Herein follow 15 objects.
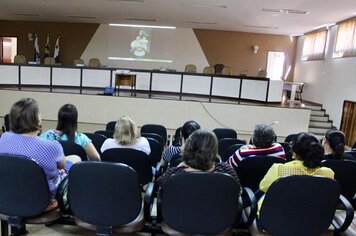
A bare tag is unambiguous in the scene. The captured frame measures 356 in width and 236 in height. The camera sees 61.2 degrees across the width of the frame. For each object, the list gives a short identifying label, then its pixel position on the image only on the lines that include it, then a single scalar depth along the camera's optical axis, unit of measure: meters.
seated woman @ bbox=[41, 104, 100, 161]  2.59
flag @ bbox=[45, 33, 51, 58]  12.72
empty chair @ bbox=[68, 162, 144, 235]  1.71
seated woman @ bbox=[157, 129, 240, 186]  1.86
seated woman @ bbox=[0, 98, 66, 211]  1.89
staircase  8.04
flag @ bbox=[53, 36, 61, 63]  12.35
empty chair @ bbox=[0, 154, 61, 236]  1.75
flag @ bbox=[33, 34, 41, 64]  12.32
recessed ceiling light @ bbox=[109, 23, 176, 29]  12.52
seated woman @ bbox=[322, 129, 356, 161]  2.56
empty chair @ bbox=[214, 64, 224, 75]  12.65
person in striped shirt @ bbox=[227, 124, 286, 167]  2.51
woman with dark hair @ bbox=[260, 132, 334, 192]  1.97
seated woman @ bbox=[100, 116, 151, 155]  2.82
